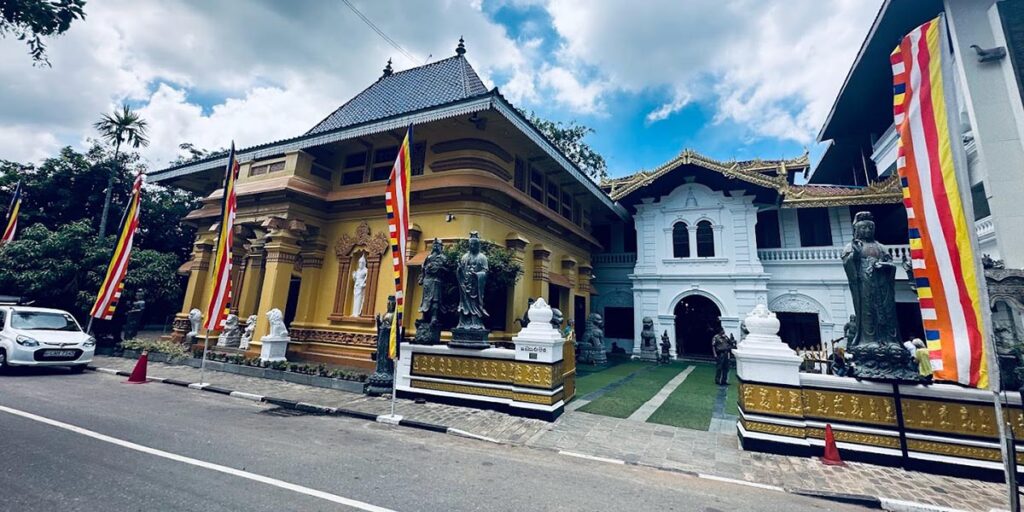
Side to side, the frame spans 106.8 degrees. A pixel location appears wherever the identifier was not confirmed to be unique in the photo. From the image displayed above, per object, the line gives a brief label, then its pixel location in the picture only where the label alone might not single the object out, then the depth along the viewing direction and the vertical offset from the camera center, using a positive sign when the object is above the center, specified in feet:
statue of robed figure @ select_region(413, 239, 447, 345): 25.58 +1.39
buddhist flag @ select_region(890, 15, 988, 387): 11.57 +4.13
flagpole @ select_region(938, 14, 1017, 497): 9.73 +2.22
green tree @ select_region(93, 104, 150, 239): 65.82 +31.38
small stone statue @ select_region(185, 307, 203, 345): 41.86 -0.96
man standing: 32.40 -2.54
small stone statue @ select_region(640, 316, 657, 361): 50.34 -2.14
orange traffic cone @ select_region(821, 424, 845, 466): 15.31 -4.86
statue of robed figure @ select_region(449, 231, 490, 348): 24.12 +1.41
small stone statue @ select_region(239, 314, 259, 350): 36.17 -1.84
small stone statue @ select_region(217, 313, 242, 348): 37.40 -2.13
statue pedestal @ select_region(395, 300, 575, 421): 21.33 -3.21
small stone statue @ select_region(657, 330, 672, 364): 48.90 -3.19
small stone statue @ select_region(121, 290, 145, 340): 42.45 -0.87
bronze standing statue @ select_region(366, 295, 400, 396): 25.03 -3.24
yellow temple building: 34.04 +11.01
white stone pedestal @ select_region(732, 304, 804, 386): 16.79 -1.17
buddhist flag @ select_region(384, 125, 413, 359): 20.93 +5.76
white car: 26.16 -2.32
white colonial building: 47.21 +10.25
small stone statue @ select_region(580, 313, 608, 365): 45.03 -2.44
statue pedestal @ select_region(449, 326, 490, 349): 23.67 -1.07
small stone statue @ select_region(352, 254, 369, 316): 36.37 +2.95
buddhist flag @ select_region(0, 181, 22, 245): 45.98 +10.31
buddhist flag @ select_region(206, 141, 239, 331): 26.02 +2.95
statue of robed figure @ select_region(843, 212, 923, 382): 15.71 +0.78
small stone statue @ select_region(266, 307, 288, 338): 32.65 -0.71
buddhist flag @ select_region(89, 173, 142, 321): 31.04 +2.58
